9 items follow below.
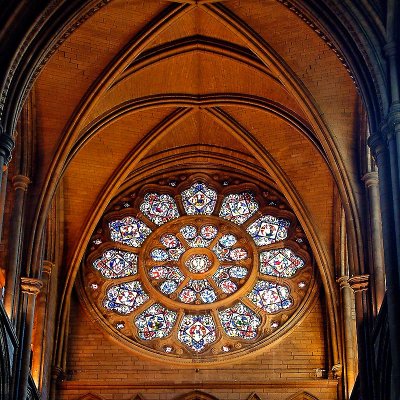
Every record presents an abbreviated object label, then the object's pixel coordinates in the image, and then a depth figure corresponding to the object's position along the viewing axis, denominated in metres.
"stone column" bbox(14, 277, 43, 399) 20.12
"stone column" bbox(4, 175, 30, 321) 20.91
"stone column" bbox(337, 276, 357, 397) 23.77
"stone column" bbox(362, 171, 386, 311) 21.06
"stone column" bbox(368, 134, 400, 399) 16.61
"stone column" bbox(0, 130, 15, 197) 18.33
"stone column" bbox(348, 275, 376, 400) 19.98
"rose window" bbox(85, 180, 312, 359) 25.42
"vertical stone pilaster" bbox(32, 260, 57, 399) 23.33
